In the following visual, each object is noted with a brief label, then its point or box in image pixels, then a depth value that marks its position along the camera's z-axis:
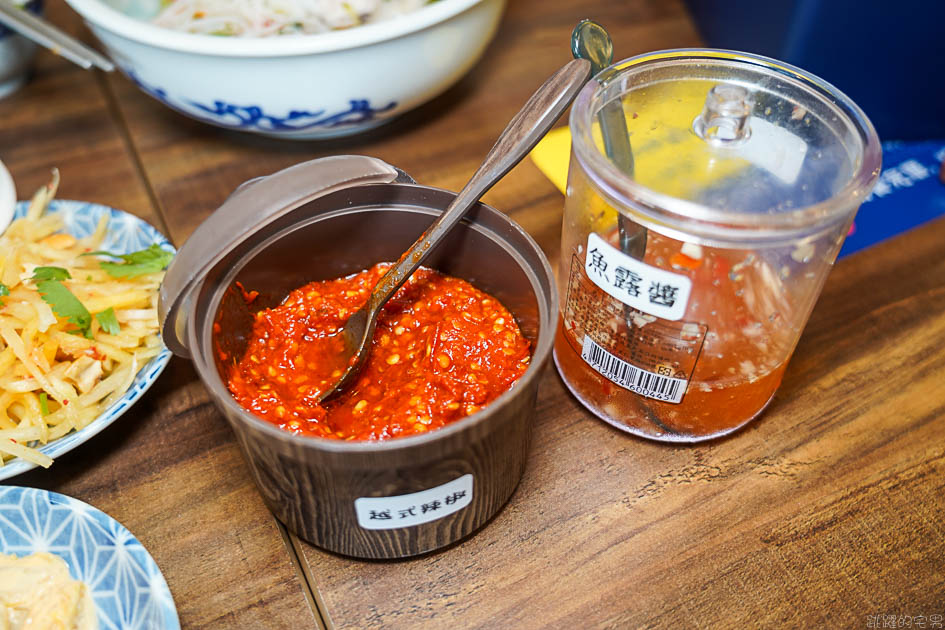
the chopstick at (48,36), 0.42
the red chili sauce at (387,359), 0.31
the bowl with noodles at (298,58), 0.39
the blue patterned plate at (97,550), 0.29
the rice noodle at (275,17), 0.45
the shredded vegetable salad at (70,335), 0.33
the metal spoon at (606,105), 0.32
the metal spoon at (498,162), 0.31
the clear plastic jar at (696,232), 0.30
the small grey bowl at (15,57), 0.47
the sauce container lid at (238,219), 0.29
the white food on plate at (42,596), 0.29
